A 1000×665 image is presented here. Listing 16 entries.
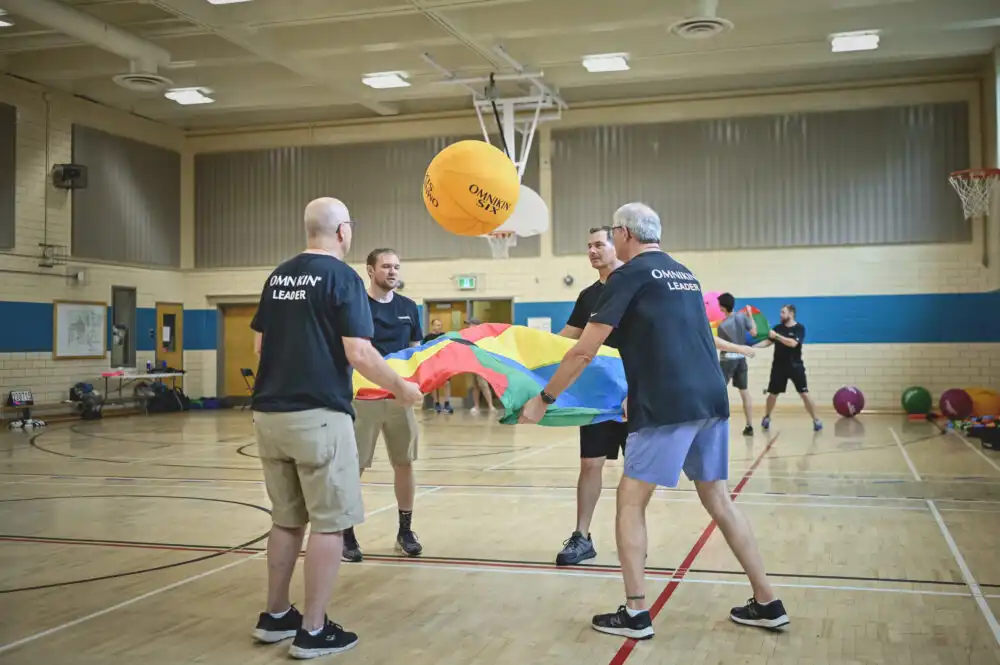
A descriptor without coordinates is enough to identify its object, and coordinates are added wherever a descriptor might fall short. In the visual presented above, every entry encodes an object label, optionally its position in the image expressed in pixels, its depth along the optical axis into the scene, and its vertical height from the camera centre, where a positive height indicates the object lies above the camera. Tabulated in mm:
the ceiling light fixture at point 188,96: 18953 +5293
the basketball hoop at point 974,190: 15859 +2743
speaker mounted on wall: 18500 +3458
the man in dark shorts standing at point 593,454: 5637 -685
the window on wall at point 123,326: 20469 +442
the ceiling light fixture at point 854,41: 15742 +5314
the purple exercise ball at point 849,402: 17453 -1122
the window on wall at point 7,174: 17641 +3347
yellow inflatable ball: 6699 +1176
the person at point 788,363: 14258 -307
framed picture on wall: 18859 +343
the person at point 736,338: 12945 +82
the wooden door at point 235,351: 23000 -146
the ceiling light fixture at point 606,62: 16880 +5324
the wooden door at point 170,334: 21922 +276
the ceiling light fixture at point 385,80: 18188 +5378
